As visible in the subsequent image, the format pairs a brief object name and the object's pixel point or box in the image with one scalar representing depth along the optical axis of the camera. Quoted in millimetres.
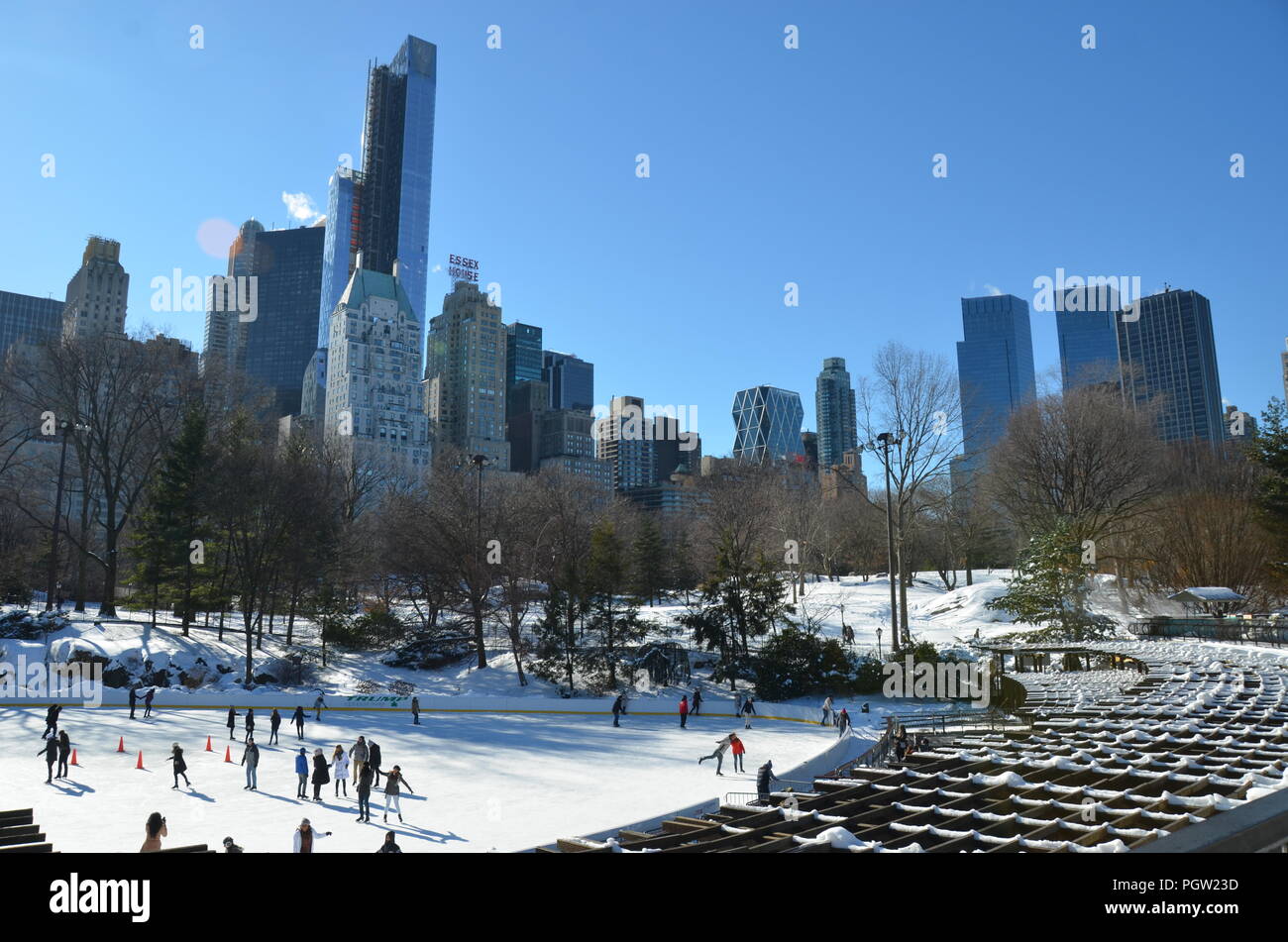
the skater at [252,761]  19312
